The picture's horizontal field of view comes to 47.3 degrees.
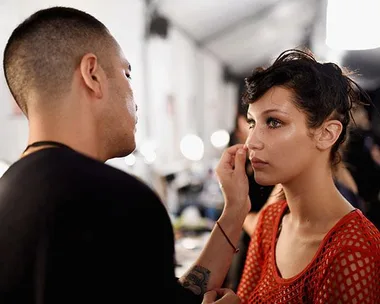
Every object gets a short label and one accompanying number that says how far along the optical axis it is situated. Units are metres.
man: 0.80
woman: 1.21
